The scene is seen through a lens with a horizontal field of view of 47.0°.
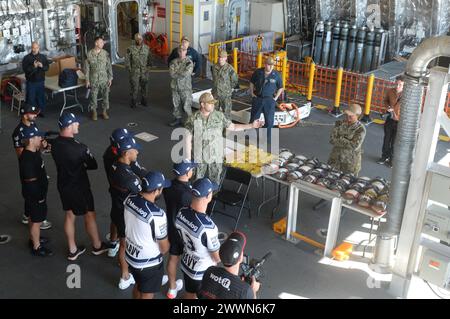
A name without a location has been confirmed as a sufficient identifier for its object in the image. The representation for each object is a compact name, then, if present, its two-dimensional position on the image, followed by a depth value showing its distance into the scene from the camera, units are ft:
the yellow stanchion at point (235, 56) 44.61
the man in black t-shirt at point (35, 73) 36.96
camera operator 13.29
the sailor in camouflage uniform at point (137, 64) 39.17
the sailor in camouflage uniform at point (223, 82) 33.45
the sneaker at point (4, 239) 23.62
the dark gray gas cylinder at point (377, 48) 47.34
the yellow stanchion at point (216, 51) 46.39
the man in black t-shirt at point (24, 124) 21.86
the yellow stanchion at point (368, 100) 38.29
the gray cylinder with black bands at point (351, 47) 48.32
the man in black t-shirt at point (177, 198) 17.93
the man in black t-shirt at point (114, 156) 19.45
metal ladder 52.06
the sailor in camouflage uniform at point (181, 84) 35.96
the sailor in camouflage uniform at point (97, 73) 36.70
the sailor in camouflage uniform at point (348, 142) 24.32
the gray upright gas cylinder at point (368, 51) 47.50
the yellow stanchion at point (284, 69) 42.65
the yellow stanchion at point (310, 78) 40.85
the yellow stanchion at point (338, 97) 39.58
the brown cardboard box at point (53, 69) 41.90
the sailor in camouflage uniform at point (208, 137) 24.03
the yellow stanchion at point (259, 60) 43.34
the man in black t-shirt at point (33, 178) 20.84
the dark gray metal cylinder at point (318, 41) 49.73
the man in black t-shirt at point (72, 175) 20.06
